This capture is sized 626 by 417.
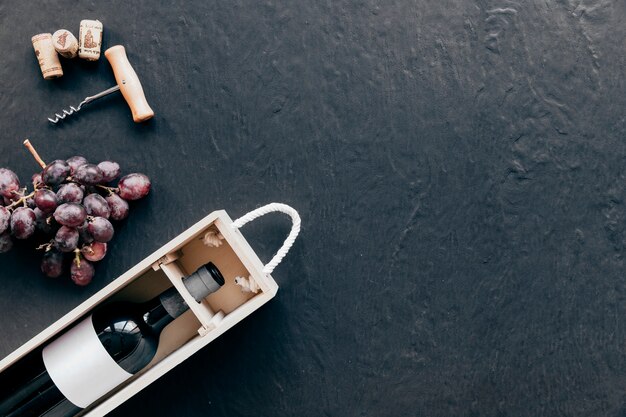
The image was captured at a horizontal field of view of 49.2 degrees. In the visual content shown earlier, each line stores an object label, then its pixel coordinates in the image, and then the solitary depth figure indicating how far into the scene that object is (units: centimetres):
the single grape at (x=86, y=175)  114
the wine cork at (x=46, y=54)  122
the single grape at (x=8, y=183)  116
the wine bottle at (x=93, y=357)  100
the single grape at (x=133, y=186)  120
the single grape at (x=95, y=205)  114
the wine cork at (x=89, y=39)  122
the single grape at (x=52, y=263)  117
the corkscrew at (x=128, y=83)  121
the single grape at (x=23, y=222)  112
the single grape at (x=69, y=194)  112
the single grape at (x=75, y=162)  116
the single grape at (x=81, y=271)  117
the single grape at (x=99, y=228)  113
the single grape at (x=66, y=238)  112
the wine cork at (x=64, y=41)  120
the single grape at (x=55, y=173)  113
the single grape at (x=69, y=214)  109
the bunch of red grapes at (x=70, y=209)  112
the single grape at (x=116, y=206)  118
